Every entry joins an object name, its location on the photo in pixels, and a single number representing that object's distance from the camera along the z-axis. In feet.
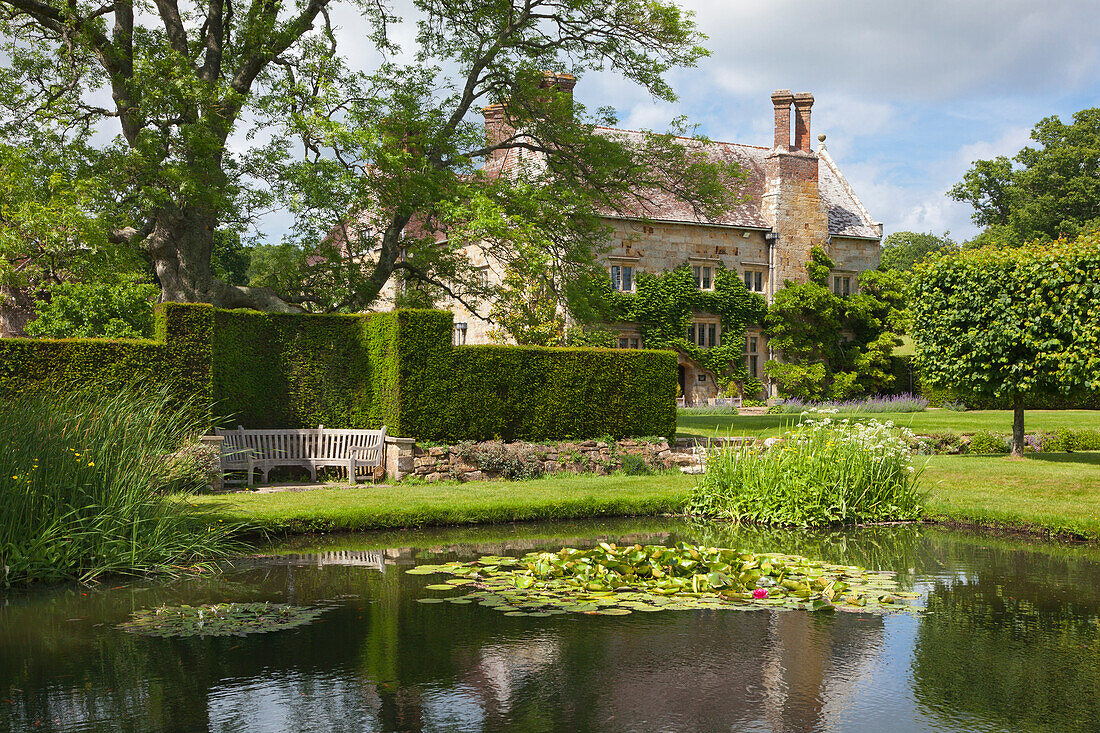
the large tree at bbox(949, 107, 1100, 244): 148.15
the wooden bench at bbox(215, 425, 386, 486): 44.91
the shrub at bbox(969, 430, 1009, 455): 58.23
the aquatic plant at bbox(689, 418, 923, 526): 35.94
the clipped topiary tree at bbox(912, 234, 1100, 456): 48.52
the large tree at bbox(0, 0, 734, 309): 52.54
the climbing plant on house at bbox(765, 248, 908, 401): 104.32
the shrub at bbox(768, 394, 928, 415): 90.63
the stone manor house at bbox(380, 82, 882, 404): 100.83
